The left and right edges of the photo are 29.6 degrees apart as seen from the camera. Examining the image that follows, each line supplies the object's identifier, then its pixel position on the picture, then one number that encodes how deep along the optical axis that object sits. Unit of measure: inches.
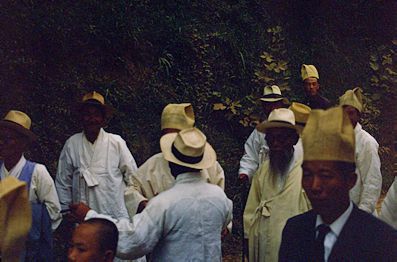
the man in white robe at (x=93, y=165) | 281.6
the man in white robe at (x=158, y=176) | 244.1
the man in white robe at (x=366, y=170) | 251.0
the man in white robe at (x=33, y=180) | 239.1
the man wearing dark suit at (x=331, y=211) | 126.6
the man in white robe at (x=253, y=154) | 313.2
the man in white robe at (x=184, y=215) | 172.2
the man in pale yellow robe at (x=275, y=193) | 219.8
